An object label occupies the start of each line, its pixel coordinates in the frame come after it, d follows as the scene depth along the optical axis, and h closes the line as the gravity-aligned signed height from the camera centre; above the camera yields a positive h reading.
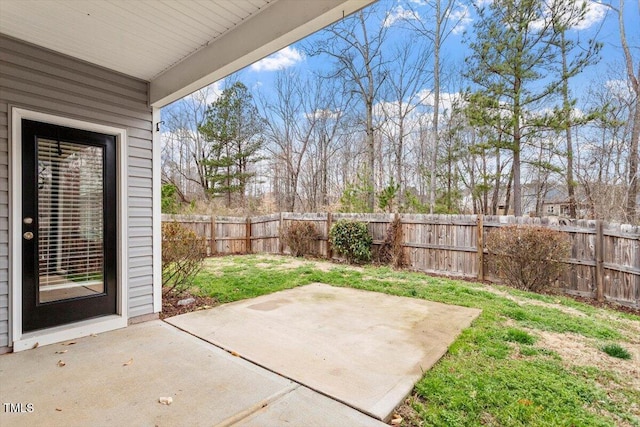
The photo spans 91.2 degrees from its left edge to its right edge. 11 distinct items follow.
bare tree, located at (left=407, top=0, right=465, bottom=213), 11.04 +6.58
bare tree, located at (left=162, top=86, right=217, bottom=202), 15.24 +3.31
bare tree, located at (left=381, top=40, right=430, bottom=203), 12.84 +4.88
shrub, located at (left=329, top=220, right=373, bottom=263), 7.43 -0.66
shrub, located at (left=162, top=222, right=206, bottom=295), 4.33 -0.56
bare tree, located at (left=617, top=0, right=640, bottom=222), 7.96 +2.37
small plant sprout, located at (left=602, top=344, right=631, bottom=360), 2.69 -1.23
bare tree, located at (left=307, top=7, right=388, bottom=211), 11.79 +6.18
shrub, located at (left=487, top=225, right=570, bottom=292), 5.01 -0.72
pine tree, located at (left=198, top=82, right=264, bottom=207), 14.30 +3.58
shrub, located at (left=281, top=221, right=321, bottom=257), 8.63 -0.66
